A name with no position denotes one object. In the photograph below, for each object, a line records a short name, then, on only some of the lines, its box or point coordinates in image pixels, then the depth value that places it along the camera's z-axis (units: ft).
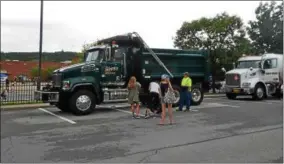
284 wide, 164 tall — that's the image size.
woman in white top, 39.81
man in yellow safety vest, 46.72
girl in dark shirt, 35.91
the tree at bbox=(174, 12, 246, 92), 91.04
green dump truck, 43.45
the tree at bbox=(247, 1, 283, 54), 126.31
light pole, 57.40
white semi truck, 66.69
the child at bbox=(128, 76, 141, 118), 40.78
